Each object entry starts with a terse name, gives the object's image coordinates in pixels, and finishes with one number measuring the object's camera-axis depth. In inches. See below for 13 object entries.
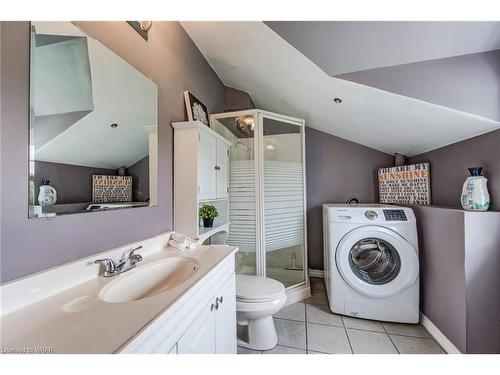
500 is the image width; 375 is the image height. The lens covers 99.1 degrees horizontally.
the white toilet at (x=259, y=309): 57.8
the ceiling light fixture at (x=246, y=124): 86.6
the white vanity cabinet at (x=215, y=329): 32.1
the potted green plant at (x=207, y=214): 67.8
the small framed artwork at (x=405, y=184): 82.1
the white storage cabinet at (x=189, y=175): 59.6
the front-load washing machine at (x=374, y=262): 70.1
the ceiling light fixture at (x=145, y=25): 48.8
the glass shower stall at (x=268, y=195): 85.4
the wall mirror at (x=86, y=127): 30.5
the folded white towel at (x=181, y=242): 54.2
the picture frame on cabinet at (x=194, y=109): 66.6
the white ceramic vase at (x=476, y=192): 55.7
